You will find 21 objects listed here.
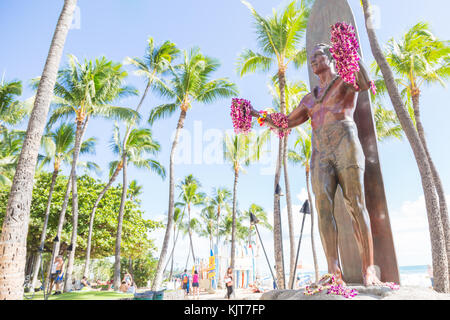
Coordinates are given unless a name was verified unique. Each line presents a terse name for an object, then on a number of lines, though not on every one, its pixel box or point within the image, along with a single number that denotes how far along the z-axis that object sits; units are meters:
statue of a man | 2.54
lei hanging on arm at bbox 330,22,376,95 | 2.36
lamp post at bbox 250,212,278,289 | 7.80
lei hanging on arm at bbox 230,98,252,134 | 3.31
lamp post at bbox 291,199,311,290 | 5.64
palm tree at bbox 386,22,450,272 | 11.43
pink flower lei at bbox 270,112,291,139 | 3.45
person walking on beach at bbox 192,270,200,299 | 17.25
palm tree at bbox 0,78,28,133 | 15.83
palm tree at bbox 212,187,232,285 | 35.75
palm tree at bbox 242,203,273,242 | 40.16
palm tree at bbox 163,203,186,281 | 37.62
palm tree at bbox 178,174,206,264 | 33.03
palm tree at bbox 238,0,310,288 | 12.38
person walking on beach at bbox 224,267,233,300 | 13.45
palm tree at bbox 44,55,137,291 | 15.90
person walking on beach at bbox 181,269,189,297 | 20.05
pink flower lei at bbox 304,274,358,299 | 2.08
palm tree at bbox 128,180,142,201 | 35.19
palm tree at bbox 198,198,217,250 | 39.88
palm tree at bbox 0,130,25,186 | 19.30
